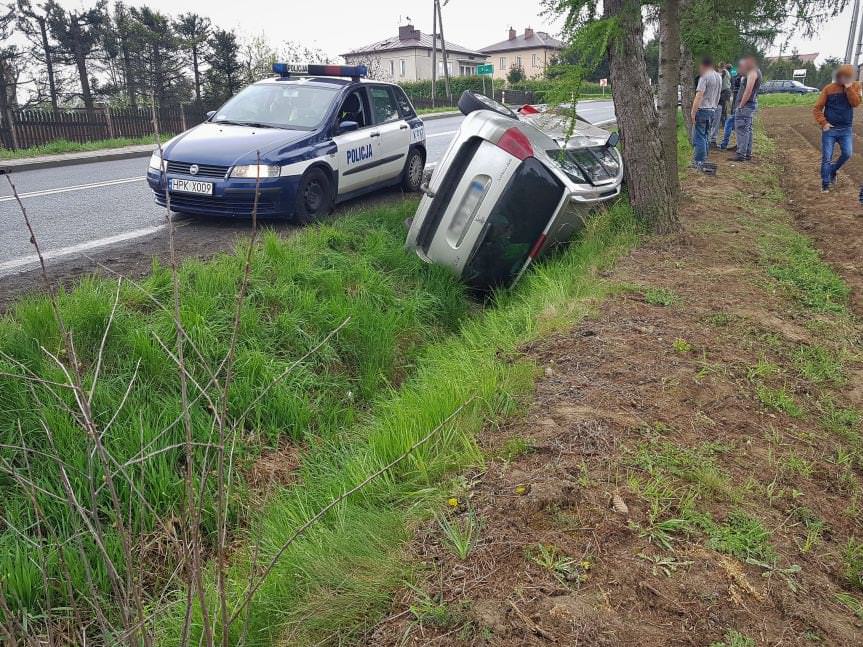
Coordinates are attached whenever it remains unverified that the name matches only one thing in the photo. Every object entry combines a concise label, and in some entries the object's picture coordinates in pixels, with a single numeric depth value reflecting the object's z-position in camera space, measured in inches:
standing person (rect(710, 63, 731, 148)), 572.7
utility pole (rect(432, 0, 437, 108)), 1522.6
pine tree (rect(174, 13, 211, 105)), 1135.6
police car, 266.4
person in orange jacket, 364.5
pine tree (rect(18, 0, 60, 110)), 1078.5
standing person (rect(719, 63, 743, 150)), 525.7
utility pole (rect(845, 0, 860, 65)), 1120.0
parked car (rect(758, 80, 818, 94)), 2088.1
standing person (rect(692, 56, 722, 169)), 437.0
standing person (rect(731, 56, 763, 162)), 445.7
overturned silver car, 234.8
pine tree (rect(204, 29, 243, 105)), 1096.2
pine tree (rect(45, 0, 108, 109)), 1112.8
